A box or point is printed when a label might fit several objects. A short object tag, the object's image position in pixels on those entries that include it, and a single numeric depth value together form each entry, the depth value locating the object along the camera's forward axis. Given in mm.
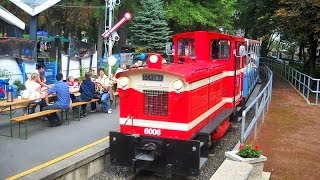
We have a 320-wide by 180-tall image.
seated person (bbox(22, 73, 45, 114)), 10305
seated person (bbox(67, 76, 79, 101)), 12258
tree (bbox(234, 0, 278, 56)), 24984
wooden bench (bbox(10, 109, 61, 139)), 8888
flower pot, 6730
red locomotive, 7387
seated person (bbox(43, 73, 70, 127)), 10406
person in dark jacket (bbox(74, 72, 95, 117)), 11734
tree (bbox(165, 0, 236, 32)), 26953
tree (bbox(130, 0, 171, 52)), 24797
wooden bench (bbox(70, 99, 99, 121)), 11008
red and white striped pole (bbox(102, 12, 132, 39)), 16234
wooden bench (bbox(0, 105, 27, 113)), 10137
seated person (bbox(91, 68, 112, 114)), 12672
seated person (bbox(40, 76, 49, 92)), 11173
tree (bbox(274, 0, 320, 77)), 18297
